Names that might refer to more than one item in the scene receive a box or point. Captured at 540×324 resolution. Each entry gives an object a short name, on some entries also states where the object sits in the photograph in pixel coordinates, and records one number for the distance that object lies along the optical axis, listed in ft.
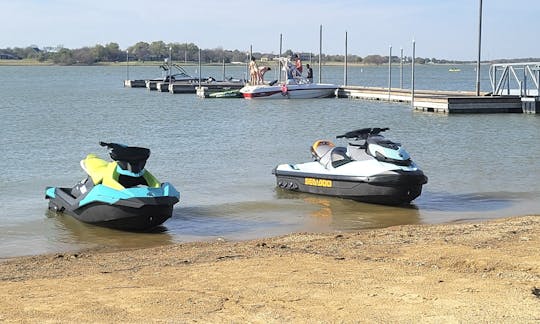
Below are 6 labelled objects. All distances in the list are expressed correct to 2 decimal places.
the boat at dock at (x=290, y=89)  185.06
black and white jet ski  47.26
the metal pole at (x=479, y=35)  146.00
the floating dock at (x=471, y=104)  135.33
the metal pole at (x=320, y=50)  224.08
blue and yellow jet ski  40.55
